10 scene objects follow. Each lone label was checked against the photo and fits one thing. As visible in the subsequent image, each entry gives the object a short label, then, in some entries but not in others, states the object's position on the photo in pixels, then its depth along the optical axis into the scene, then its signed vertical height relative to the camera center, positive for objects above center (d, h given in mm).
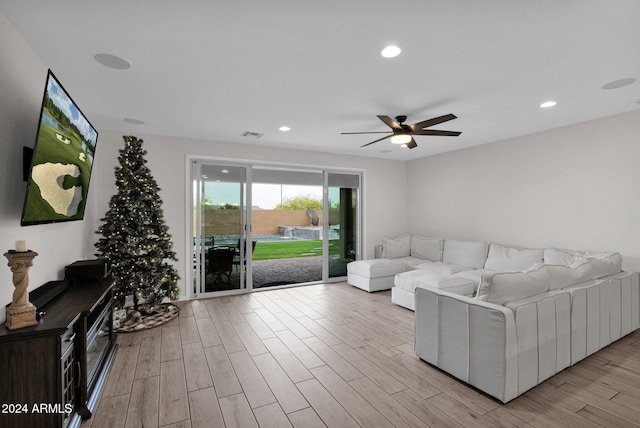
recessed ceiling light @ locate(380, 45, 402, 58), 2316 +1306
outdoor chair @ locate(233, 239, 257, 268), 5371 -716
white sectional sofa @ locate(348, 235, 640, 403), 2260 -911
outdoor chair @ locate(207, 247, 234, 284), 5207 -798
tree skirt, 3752 -1368
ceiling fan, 3402 +1057
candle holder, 1789 -475
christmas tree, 3908 -283
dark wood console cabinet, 1721 -942
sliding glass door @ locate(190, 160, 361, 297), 5133 -242
